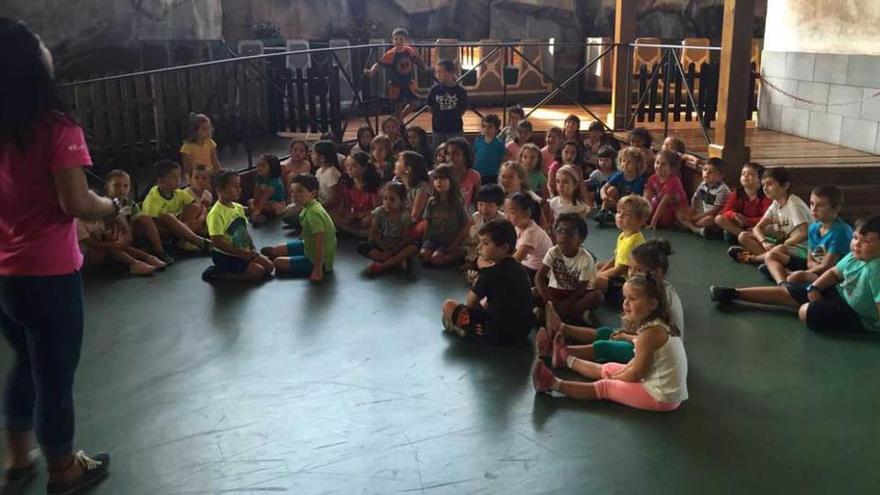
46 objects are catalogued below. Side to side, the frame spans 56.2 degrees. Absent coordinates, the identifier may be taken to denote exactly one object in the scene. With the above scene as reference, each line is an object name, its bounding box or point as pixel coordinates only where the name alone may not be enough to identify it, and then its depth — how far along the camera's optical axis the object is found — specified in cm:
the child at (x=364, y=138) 803
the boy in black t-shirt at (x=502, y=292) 405
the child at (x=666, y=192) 666
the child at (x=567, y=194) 609
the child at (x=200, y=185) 639
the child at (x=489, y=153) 779
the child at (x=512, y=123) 808
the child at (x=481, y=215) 518
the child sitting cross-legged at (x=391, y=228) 561
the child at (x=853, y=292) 413
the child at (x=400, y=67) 930
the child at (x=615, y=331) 369
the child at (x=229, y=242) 522
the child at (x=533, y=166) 674
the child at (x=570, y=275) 439
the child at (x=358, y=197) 647
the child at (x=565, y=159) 718
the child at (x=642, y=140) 750
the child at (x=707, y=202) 642
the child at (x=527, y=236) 478
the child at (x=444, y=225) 560
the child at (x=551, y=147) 771
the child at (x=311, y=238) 530
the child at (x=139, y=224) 565
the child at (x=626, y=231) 455
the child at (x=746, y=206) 607
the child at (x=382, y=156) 696
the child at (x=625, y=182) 686
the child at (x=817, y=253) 470
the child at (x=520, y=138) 784
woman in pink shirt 239
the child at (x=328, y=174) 669
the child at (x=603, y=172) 732
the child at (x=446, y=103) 830
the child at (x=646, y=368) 331
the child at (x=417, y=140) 780
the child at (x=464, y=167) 642
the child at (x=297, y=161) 736
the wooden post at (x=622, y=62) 995
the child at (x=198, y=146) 706
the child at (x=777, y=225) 539
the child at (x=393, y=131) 795
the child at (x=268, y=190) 709
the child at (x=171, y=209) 589
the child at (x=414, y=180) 609
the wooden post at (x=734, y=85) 699
